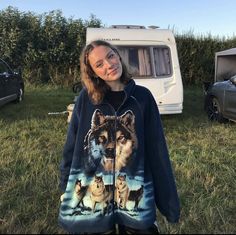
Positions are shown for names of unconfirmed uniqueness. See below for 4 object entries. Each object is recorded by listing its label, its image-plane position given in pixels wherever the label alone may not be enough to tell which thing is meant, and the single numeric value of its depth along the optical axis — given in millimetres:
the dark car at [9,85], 6475
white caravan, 5557
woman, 1345
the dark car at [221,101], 5524
